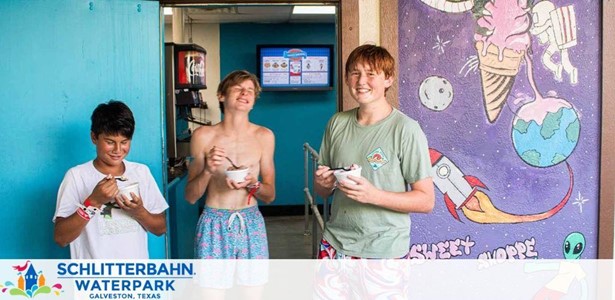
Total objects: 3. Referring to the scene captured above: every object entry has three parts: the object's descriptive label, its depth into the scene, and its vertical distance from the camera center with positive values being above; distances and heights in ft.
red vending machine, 14.38 +0.40
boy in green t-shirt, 6.57 -0.75
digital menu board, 21.44 +1.21
